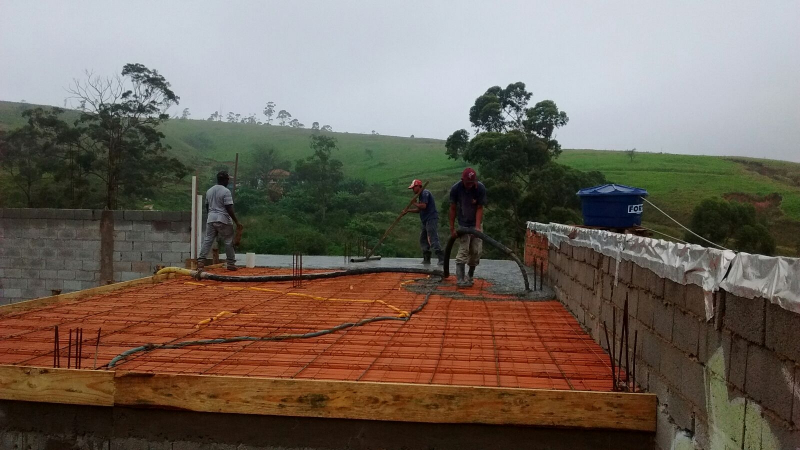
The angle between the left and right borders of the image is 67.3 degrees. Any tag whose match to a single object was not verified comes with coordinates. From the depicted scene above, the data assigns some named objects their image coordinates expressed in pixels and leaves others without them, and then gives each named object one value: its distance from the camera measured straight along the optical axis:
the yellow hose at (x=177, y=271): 6.54
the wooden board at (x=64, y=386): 2.81
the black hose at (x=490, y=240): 5.85
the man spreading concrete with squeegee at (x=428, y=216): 7.89
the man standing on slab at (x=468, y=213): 6.15
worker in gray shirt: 6.90
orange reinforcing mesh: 3.08
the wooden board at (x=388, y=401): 2.59
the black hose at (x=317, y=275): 6.32
